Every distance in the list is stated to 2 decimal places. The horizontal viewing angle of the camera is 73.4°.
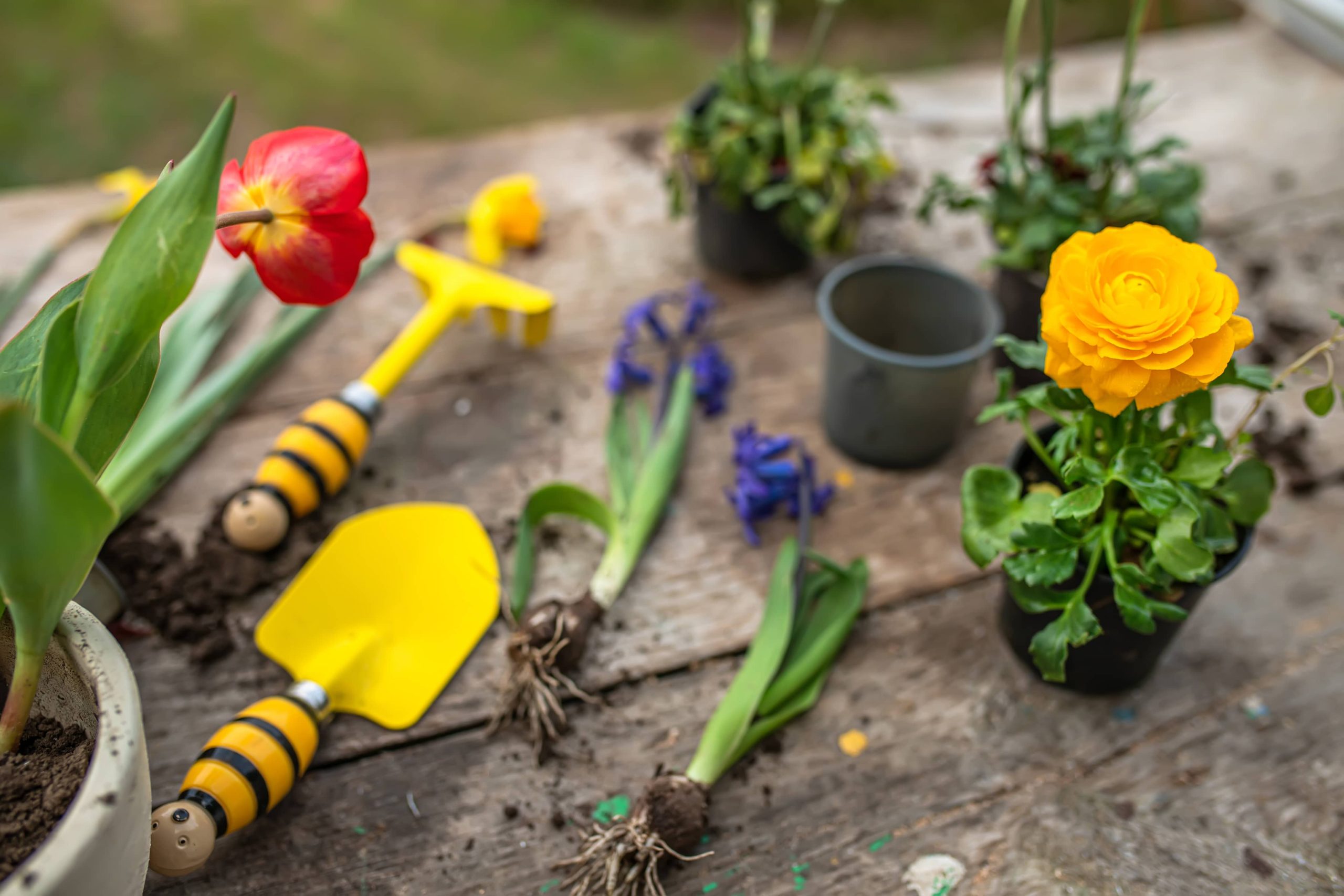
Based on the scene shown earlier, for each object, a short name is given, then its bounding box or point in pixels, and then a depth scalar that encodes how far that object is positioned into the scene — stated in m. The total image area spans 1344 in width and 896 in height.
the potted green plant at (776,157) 1.05
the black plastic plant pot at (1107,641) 0.69
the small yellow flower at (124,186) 1.09
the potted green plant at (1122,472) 0.55
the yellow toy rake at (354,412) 0.82
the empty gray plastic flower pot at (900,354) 0.87
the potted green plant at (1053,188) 0.95
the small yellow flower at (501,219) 1.11
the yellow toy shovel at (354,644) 0.62
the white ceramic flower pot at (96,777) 0.42
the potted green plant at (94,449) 0.42
